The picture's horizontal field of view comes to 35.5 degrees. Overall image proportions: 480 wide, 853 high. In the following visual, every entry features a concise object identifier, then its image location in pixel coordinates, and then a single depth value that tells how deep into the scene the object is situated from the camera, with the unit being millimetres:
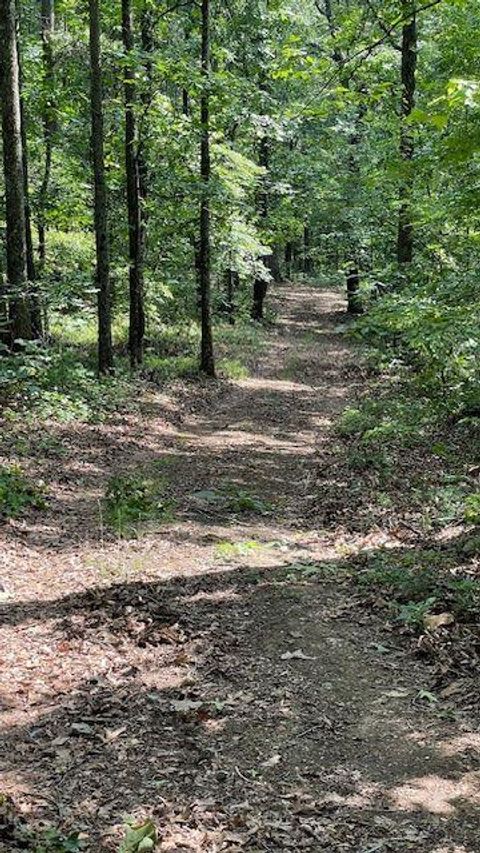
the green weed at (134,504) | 9320
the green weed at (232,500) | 10273
